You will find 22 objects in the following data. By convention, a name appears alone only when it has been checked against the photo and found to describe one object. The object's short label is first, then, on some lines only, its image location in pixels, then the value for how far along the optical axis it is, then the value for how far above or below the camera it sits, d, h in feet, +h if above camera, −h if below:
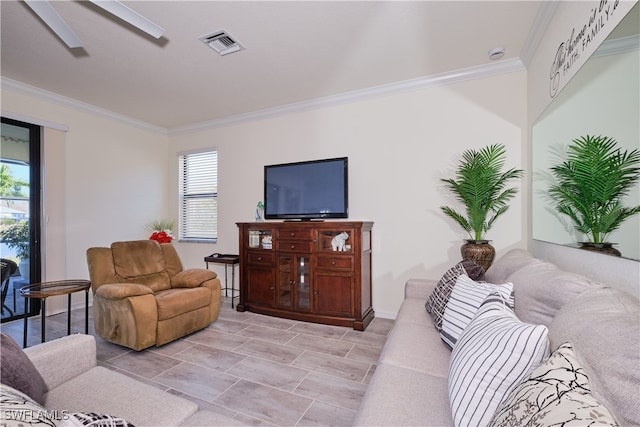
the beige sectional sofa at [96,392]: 3.11 -2.26
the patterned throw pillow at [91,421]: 1.72 -1.35
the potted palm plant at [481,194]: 8.20 +0.68
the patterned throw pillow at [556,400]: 1.60 -1.17
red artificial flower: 12.72 -1.03
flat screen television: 10.84 +1.03
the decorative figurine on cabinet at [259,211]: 12.69 +0.17
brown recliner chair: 7.72 -2.48
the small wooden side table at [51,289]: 6.78 -1.98
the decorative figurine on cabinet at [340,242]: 9.89 -0.96
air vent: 7.62 +4.89
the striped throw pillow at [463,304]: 4.53 -1.52
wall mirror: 3.68 +1.77
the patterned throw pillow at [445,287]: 5.68 -1.56
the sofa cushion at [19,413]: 1.48 -1.14
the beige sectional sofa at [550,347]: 2.16 -1.28
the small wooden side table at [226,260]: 12.09 -2.00
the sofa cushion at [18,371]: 2.72 -1.61
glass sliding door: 10.29 +0.12
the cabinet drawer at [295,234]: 10.25 -0.74
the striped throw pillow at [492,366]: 2.61 -1.53
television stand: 9.66 -2.08
